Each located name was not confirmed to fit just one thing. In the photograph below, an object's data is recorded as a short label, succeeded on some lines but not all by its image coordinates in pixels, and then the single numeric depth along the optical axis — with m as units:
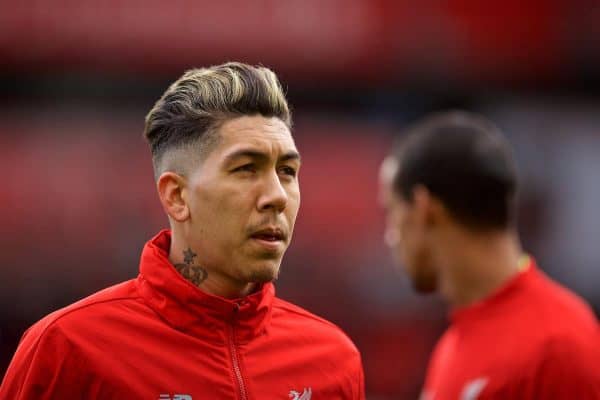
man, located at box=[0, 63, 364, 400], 5.61
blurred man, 7.41
